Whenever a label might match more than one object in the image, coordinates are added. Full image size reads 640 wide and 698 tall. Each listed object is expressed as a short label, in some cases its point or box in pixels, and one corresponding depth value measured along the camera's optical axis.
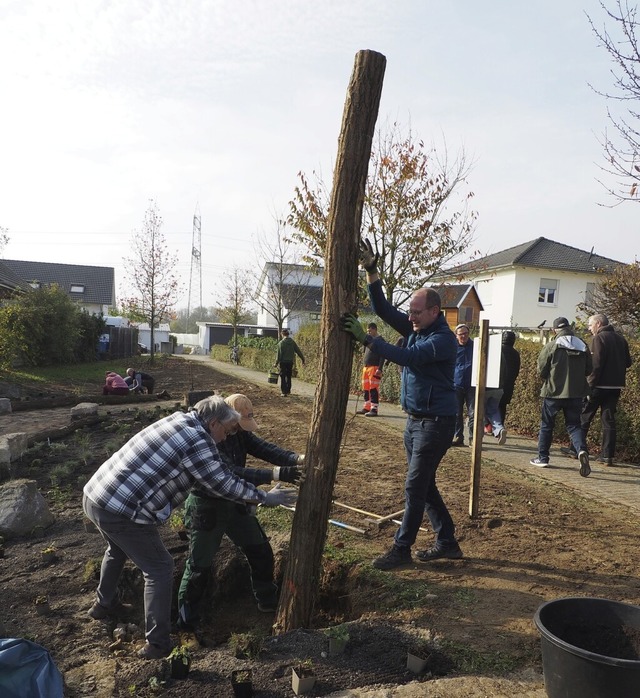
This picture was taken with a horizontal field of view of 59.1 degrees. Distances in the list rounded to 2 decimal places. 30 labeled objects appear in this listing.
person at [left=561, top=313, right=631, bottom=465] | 7.84
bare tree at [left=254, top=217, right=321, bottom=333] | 29.28
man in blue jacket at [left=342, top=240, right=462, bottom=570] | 4.01
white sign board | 5.83
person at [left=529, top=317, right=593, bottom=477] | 7.64
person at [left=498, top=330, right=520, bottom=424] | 9.17
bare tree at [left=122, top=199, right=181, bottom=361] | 27.77
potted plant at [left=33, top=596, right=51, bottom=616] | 3.91
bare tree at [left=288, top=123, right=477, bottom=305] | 15.16
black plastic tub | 2.36
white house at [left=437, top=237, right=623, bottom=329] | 30.58
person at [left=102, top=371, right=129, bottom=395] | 14.06
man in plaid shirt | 3.39
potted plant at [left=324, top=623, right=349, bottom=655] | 3.17
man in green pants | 3.84
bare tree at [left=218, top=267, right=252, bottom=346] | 38.78
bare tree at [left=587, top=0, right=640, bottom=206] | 5.93
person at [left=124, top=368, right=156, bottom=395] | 15.05
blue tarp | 2.39
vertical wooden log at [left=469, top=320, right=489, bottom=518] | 5.38
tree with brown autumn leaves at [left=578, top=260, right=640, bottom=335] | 13.69
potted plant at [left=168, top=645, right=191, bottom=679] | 3.05
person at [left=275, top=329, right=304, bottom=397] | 15.17
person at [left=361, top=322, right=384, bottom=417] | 11.88
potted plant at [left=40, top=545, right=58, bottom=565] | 4.64
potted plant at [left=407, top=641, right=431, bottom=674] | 3.01
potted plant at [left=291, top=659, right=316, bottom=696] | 2.82
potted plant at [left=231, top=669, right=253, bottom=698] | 2.80
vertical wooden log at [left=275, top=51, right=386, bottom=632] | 3.50
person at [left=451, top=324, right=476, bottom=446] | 8.87
